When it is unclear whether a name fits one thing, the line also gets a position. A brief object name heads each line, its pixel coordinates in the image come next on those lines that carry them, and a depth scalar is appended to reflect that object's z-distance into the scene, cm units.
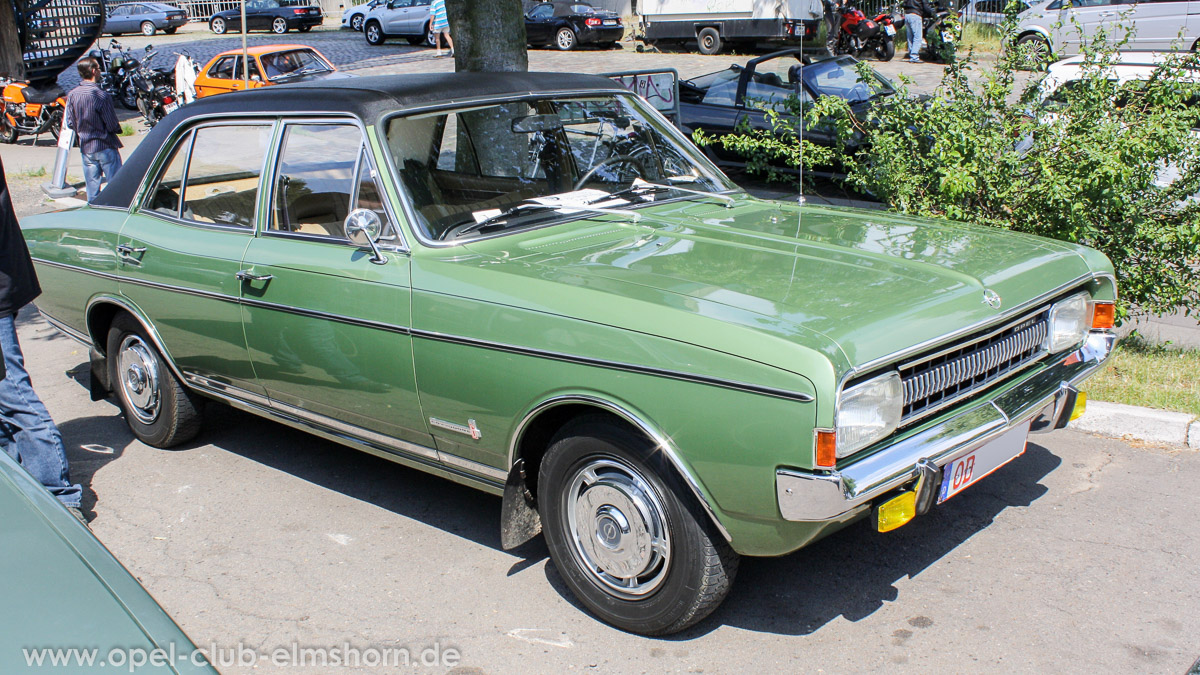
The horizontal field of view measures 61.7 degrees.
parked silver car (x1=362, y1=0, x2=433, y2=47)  3038
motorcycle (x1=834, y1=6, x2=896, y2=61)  2183
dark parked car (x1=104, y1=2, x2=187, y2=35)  3931
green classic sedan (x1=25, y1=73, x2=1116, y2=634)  293
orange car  1842
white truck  2269
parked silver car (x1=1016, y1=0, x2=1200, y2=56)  1838
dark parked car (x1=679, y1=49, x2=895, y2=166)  1112
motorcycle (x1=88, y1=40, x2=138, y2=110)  2178
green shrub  530
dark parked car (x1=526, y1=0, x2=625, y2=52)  2736
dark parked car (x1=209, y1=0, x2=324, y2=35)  3641
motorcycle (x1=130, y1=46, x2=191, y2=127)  2028
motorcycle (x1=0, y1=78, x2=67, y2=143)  1806
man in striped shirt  1188
